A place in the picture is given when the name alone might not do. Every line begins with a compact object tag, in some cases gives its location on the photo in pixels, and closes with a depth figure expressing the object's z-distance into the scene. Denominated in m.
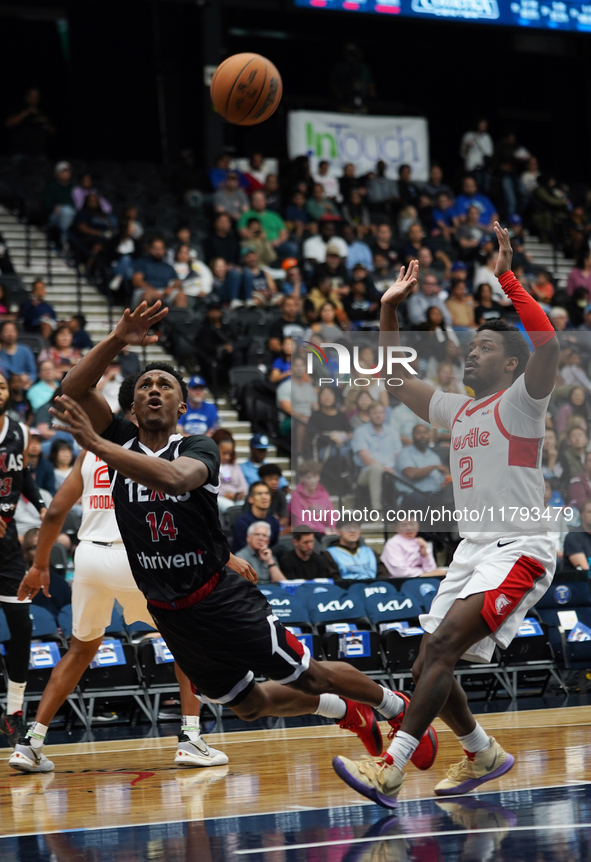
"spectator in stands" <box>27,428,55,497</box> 10.31
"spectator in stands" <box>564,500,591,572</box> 10.38
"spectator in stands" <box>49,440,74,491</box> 10.44
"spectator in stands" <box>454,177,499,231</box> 18.58
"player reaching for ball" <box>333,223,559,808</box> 4.76
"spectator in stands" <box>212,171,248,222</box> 16.58
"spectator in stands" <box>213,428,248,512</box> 11.23
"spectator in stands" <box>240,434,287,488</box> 11.80
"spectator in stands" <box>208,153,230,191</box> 17.37
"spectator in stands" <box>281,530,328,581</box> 9.89
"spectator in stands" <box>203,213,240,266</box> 15.40
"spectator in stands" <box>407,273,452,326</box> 14.83
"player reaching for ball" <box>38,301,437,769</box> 4.70
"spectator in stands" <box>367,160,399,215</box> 18.36
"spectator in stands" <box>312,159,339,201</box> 18.38
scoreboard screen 16.92
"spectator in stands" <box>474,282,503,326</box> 15.09
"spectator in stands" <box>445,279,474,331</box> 15.06
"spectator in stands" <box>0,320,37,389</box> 11.69
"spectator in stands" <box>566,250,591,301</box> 16.97
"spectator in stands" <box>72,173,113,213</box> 15.76
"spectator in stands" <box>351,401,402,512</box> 11.76
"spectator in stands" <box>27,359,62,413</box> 11.43
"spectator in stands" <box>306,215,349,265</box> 16.14
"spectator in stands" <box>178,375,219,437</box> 12.05
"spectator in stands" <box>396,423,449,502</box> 11.79
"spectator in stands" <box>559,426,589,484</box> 11.91
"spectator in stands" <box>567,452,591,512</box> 11.47
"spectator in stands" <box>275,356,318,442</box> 12.35
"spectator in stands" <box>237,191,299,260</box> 16.17
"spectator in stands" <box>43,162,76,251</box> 15.42
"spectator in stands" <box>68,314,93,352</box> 12.79
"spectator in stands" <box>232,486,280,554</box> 10.00
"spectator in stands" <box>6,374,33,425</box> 11.27
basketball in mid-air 8.05
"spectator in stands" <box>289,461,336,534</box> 10.99
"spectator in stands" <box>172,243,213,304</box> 14.62
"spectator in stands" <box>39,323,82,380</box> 11.89
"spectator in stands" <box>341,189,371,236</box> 17.66
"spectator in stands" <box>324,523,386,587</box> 10.18
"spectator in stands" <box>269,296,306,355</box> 13.63
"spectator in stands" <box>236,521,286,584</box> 9.64
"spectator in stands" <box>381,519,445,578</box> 10.33
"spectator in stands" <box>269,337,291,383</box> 12.98
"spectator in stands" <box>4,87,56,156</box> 17.42
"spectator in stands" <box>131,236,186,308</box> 14.18
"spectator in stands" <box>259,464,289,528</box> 10.96
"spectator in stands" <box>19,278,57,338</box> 13.22
